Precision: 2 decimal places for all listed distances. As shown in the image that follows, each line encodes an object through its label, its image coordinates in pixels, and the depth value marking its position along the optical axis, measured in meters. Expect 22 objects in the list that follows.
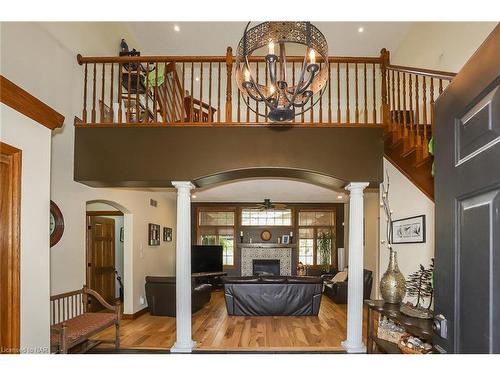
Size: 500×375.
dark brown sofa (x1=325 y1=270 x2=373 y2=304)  7.89
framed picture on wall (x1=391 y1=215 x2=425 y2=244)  4.12
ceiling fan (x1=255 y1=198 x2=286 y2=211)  9.19
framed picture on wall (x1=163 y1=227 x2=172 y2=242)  8.93
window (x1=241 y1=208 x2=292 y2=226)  10.84
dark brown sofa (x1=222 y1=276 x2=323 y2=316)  6.75
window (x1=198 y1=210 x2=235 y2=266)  10.75
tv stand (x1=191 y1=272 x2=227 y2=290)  9.84
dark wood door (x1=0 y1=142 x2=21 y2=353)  1.91
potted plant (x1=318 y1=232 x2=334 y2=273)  10.58
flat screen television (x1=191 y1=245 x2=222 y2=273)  10.12
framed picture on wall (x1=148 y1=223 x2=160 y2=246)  7.71
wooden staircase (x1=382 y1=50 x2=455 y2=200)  3.51
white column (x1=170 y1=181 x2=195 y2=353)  4.82
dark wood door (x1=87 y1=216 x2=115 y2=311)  7.01
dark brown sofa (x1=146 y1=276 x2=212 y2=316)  6.78
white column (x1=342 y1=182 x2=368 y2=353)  4.78
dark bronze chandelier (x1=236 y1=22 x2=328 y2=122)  2.49
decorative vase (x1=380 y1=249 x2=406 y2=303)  3.44
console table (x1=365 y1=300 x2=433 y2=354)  2.54
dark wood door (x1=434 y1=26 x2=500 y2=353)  0.86
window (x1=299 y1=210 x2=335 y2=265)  10.63
